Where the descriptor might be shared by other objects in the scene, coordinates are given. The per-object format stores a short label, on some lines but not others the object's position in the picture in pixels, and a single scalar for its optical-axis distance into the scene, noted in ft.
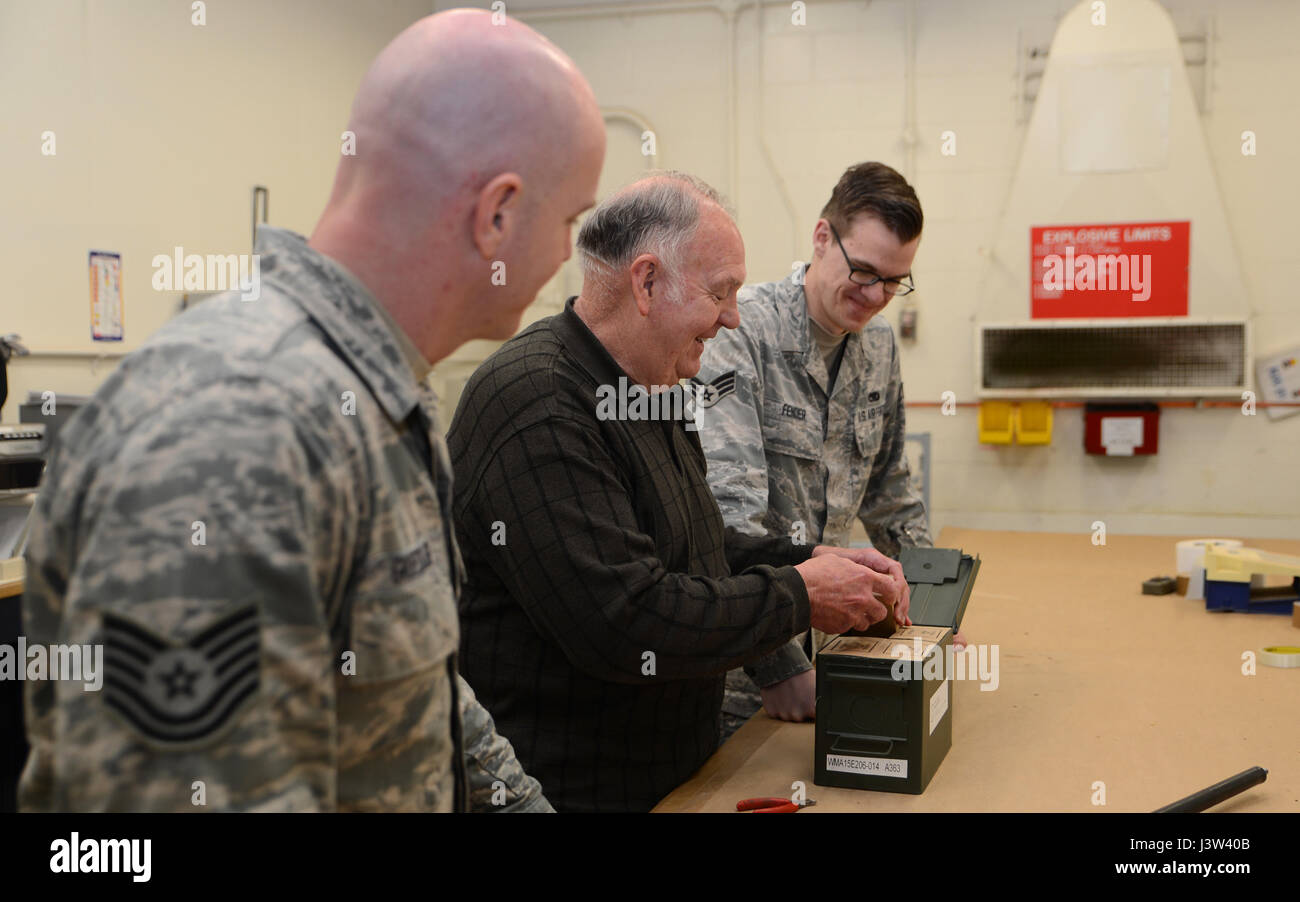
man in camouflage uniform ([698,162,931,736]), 6.67
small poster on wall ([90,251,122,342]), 9.95
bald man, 1.91
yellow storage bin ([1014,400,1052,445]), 13.21
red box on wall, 12.91
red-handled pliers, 4.23
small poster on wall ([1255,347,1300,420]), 12.57
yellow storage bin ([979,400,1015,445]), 13.35
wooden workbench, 4.46
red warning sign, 12.76
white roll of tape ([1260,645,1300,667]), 6.30
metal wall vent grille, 12.65
